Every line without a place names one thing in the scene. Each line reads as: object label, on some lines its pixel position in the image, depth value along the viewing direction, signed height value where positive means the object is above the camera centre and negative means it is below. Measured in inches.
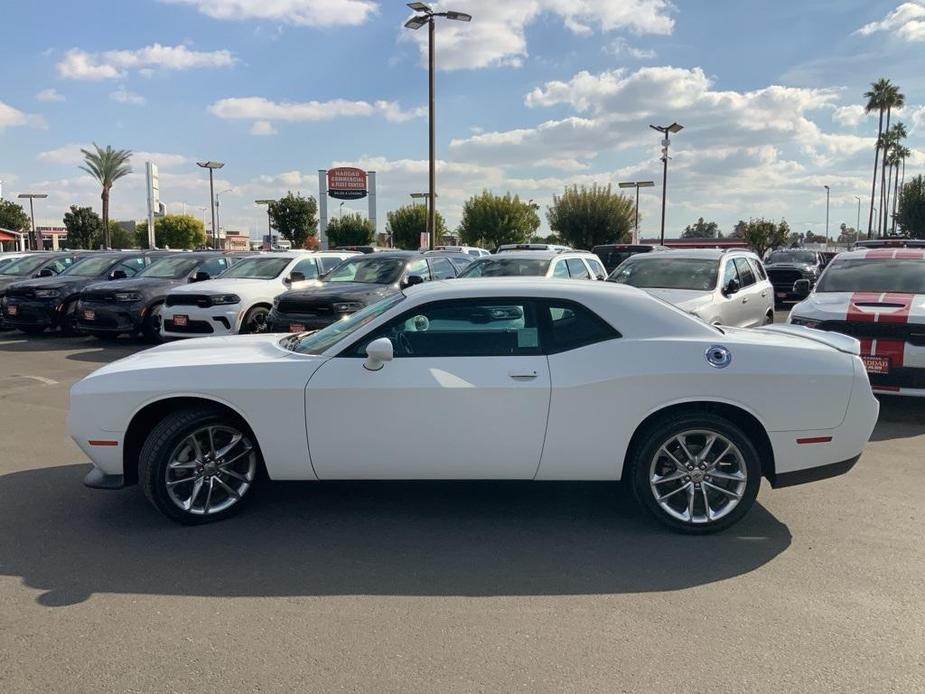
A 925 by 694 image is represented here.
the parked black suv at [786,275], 775.1 -11.1
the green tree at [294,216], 2292.1 +128.0
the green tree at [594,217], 2034.9 +125.1
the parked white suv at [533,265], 452.1 -3.0
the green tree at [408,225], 2564.0 +119.2
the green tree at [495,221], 2363.4 +129.5
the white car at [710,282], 376.8 -10.4
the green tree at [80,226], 2667.3 +100.8
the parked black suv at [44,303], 538.3 -36.9
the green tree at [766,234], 2635.3 +110.2
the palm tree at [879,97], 2586.9 +605.9
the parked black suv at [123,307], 488.4 -35.4
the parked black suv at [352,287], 421.4 -17.8
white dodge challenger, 165.8 -33.9
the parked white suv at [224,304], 455.2 -30.8
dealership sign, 1774.1 +186.8
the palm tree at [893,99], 2605.8 +600.4
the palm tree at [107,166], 2065.7 +250.0
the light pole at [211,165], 1716.3 +213.6
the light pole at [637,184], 1563.7 +168.5
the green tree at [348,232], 2349.9 +83.0
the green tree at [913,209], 2348.7 +189.9
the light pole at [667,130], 1229.1 +224.5
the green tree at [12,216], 2708.7 +135.4
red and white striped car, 277.7 -19.6
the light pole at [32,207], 2398.6 +163.5
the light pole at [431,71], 831.1 +229.9
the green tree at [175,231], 2849.4 +92.9
